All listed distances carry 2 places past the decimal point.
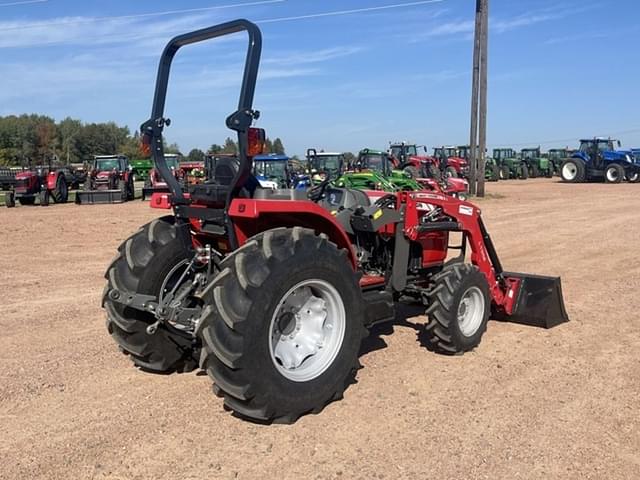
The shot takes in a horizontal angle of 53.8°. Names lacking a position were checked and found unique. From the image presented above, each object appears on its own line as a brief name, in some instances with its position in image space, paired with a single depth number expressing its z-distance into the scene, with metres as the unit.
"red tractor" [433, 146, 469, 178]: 33.09
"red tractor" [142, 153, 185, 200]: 22.69
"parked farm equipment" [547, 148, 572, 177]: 42.31
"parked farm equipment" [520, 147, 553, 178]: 40.91
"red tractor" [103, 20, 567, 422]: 3.57
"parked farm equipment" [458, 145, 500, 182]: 36.97
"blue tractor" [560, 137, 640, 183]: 31.98
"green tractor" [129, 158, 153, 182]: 43.52
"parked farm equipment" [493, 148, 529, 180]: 39.19
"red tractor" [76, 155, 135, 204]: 22.92
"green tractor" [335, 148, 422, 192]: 15.45
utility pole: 21.67
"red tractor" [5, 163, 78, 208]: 22.69
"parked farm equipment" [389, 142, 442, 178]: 26.98
